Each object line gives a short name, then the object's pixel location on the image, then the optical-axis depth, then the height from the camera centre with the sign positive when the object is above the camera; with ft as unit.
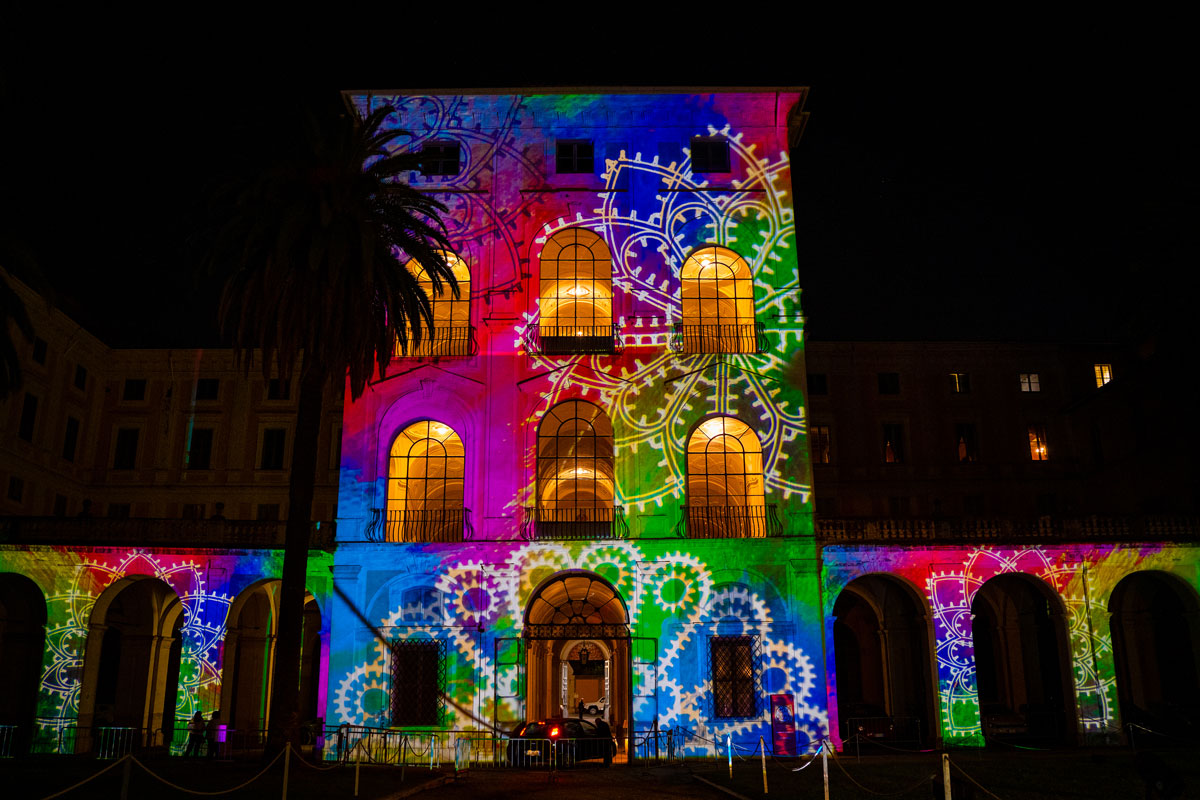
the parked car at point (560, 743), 90.17 -6.57
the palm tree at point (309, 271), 83.15 +32.05
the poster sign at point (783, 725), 95.09 -5.22
